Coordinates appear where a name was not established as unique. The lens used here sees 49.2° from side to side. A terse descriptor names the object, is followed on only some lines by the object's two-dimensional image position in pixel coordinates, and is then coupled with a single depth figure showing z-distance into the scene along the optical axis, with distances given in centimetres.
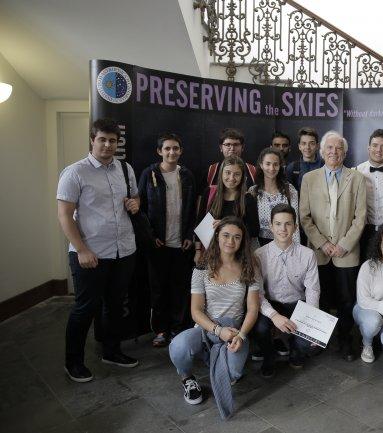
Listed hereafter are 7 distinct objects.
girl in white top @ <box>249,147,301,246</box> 279
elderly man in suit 282
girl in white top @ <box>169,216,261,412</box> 230
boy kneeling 253
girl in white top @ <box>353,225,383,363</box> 268
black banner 282
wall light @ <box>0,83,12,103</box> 305
